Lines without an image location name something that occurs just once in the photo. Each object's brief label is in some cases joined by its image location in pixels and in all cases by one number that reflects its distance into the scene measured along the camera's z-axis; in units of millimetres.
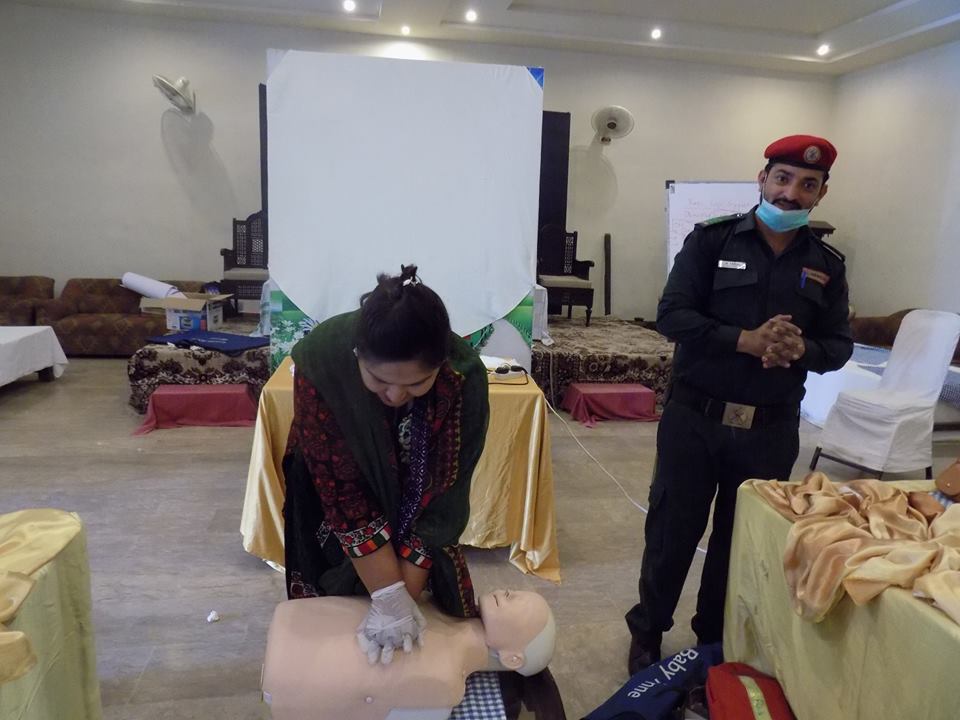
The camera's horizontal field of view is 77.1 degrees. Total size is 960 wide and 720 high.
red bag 1186
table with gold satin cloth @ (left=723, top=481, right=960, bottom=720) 861
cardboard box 4172
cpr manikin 889
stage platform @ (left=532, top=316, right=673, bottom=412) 4098
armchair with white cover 2852
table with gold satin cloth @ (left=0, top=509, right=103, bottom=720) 818
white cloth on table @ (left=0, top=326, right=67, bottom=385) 3643
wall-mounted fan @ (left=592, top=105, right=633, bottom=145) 5457
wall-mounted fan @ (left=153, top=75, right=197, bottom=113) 4895
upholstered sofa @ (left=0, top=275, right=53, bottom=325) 4867
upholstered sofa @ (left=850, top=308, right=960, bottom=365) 4984
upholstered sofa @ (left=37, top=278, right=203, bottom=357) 4863
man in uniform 1375
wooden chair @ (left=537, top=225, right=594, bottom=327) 5230
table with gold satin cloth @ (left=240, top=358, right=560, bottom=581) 2006
